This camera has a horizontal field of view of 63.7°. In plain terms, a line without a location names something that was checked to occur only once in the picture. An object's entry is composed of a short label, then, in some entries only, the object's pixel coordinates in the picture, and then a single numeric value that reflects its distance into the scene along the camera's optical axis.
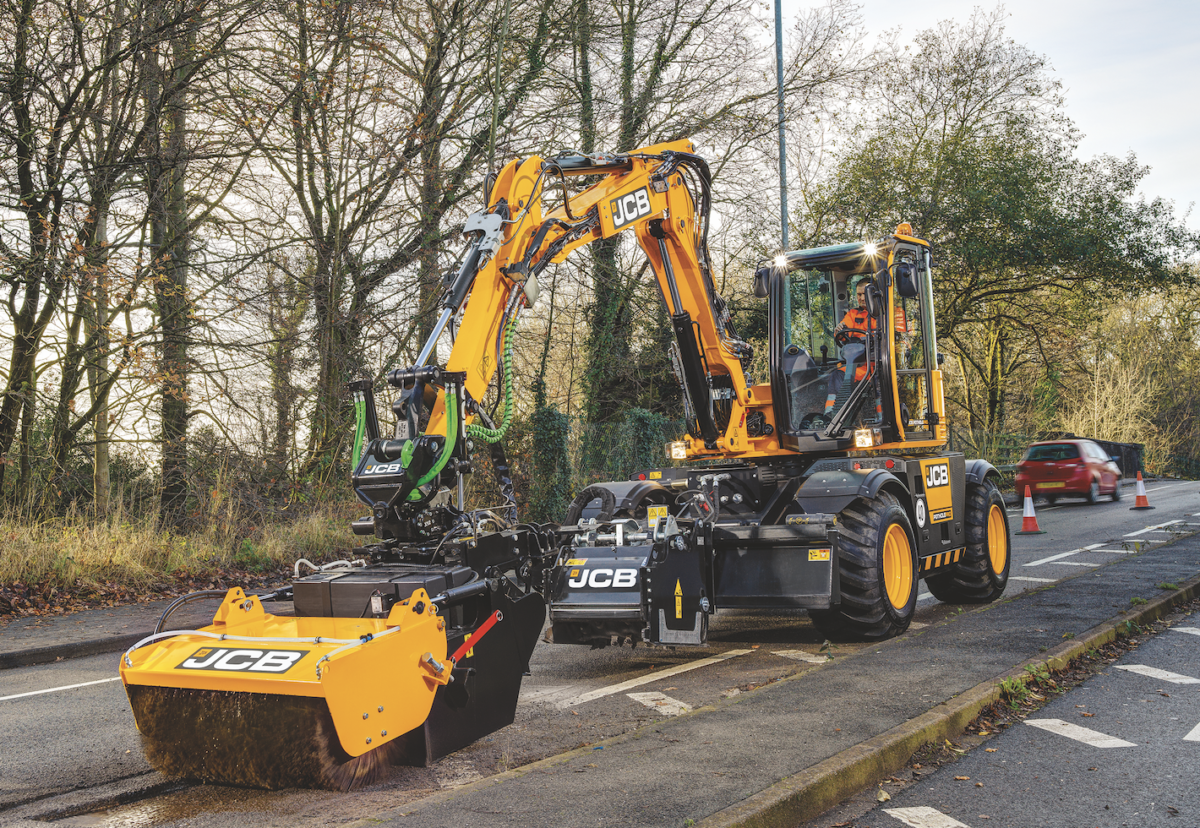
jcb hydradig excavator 4.29
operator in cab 9.27
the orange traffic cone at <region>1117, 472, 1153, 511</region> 21.08
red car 23.50
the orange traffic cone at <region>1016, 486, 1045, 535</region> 16.94
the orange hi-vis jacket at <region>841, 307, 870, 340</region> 9.40
